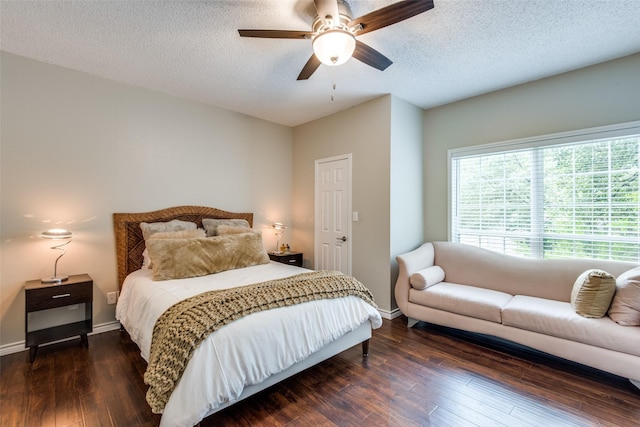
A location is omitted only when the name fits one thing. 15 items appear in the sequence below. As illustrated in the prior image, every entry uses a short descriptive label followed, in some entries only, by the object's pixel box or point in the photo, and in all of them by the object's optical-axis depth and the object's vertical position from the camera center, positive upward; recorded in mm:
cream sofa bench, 2139 -847
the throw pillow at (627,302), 2127 -673
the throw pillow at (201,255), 2662 -414
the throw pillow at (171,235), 2986 -233
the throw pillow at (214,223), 3615 -134
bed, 1573 -815
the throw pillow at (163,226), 3141 -151
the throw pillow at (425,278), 3143 -727
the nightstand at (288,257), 4195 -656
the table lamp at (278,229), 4383 -256
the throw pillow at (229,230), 3445 -205
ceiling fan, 1688 +1170
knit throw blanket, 1554 -627
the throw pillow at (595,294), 2262 -650
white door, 3994 -23
